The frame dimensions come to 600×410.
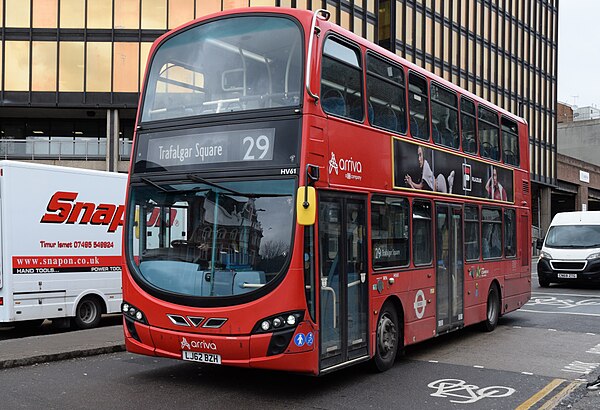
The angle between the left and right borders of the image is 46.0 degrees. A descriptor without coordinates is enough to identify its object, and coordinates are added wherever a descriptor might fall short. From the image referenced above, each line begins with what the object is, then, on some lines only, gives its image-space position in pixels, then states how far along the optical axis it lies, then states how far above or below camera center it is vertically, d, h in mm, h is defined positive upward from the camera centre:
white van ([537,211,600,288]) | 22578 -294
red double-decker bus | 7461 +471
